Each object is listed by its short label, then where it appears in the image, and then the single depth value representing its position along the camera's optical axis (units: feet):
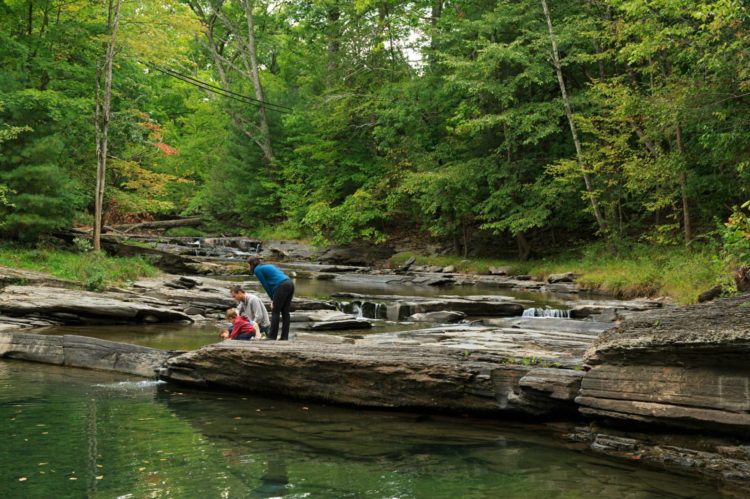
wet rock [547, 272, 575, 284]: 76.54
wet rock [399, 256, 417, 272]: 97.45
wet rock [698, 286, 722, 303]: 44.73
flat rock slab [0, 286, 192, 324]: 43.42
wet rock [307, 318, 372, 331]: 44.98
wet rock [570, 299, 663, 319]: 51.16
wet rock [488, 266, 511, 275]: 86.24
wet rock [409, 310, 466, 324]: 49.96
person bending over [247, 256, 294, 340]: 34.47
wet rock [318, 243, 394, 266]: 107.04
